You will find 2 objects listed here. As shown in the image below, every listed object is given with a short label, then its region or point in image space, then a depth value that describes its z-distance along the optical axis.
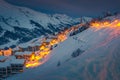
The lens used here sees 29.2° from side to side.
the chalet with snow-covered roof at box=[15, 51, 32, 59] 109.90
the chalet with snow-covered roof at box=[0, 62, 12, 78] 80.50
